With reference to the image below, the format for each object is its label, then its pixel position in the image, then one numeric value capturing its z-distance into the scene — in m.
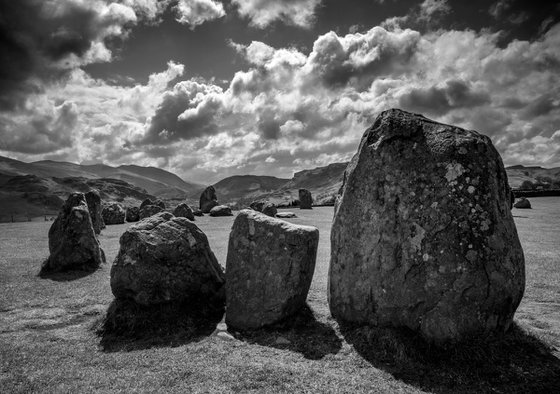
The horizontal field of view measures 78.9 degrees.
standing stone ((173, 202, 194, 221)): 41.12
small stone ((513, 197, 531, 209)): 42.94
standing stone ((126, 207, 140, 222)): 43.53
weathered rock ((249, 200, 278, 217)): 41.88
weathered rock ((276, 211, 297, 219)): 40.85
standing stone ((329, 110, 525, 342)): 6.93
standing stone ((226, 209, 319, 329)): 8.66
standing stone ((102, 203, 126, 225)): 40.34
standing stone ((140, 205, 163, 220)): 41.15
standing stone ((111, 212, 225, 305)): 9.19
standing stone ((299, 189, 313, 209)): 56.38
